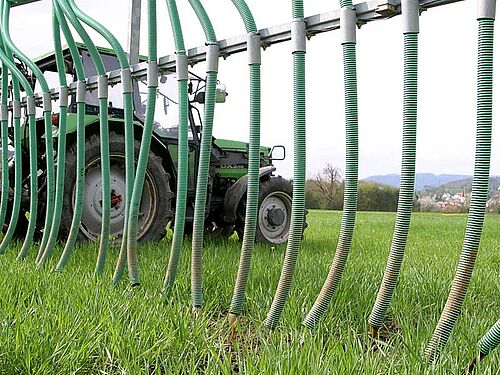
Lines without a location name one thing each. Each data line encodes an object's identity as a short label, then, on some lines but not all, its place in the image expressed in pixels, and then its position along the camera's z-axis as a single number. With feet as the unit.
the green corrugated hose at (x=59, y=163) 11.55
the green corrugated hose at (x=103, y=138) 10.34
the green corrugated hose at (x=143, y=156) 9.07
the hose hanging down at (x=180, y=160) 8.52
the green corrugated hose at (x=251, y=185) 7.37
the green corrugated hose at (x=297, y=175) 6.86
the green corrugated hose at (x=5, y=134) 13.37
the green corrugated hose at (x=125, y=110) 9.62
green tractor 15.37
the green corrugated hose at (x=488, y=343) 5.15
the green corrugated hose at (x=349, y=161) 6.38
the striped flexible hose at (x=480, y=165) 5.21
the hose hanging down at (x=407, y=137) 5.78
